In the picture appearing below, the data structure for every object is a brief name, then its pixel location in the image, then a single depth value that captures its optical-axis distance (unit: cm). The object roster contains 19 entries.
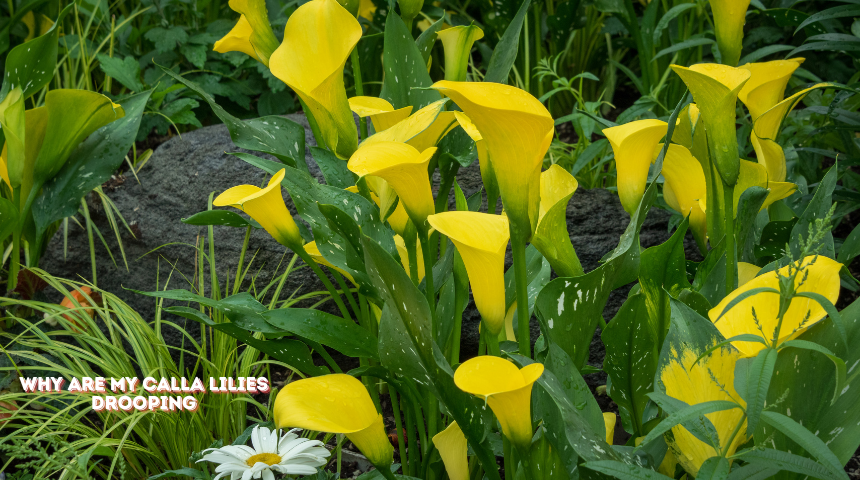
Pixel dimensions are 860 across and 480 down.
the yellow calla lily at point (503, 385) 169
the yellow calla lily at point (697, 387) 174
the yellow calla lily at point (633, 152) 181
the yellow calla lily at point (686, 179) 195
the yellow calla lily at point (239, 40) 209
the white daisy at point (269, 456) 185
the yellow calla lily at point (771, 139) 192
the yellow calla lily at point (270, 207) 186
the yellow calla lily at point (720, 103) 178
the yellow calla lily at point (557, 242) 181
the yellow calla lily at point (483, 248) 174
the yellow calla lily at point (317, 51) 186
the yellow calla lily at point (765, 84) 188
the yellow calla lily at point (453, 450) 187
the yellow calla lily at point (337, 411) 176
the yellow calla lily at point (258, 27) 203
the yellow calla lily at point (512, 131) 170
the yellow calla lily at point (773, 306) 172
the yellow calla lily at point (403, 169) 176
